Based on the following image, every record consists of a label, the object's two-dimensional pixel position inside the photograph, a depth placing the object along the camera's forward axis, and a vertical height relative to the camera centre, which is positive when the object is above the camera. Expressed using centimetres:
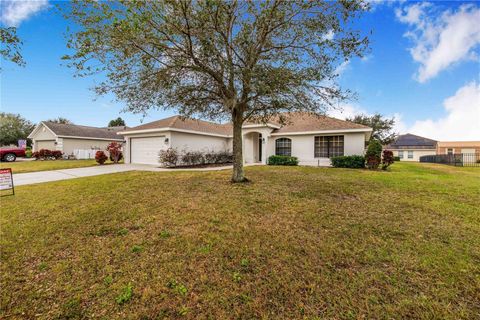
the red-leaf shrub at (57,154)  2345 +38
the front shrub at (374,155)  1471 -5
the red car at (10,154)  2125 +40
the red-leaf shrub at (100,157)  1711 +0
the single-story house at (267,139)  1641 +137
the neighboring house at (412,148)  4250 +114
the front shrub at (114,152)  1892 +43
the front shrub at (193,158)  1689 -16
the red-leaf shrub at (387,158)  1470 -27
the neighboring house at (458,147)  4094 +123
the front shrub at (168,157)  1548 -5
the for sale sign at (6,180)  712 -73
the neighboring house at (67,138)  2523 +240
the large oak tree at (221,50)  603 +335
